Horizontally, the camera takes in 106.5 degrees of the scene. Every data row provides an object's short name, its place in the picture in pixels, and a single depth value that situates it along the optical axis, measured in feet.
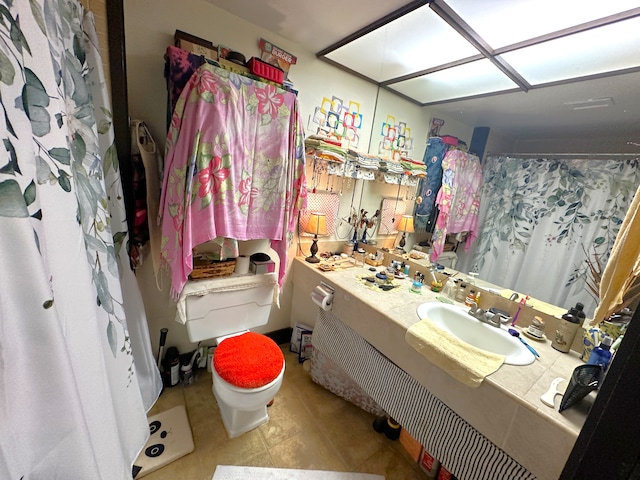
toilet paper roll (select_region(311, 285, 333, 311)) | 5.01
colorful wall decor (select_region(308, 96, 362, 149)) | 5.50
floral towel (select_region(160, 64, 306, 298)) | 3.66
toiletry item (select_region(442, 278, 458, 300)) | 4.82
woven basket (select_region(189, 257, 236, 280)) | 4.42
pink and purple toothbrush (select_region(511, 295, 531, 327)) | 4.02
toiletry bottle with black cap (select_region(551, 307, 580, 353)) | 3.43
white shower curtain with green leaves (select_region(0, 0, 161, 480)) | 1.56
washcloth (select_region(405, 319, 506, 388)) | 2.95
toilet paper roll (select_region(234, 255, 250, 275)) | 4.94
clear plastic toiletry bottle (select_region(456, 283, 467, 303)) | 4.70
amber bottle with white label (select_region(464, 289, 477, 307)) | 4.43
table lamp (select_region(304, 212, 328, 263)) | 5.85
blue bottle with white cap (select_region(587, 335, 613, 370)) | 2.79
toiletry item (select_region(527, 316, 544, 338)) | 3.73
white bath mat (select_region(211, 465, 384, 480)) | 3.88
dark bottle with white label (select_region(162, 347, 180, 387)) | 5.15
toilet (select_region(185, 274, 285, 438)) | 4.04
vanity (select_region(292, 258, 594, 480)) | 2.50
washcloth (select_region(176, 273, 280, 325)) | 4.29
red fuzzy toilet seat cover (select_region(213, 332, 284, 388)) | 4.02
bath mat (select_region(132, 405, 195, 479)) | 3.83
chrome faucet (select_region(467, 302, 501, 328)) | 3.94
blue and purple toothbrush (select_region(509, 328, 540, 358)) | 3.44
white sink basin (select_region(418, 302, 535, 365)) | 3.42
